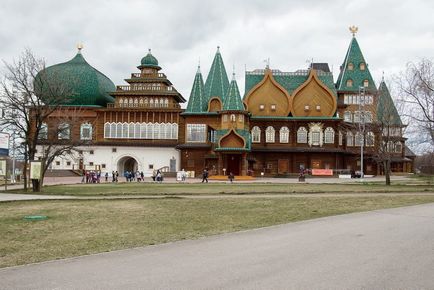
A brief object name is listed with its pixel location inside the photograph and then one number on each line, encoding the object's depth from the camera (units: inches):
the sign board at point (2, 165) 1275.2
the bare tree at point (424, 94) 1456.7
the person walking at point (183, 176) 2116.9
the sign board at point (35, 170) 1262.3
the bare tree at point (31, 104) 1318.9
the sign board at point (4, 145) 1135.6
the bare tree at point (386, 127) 1705.2
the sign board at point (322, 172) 2556.6
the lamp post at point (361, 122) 1957.4
